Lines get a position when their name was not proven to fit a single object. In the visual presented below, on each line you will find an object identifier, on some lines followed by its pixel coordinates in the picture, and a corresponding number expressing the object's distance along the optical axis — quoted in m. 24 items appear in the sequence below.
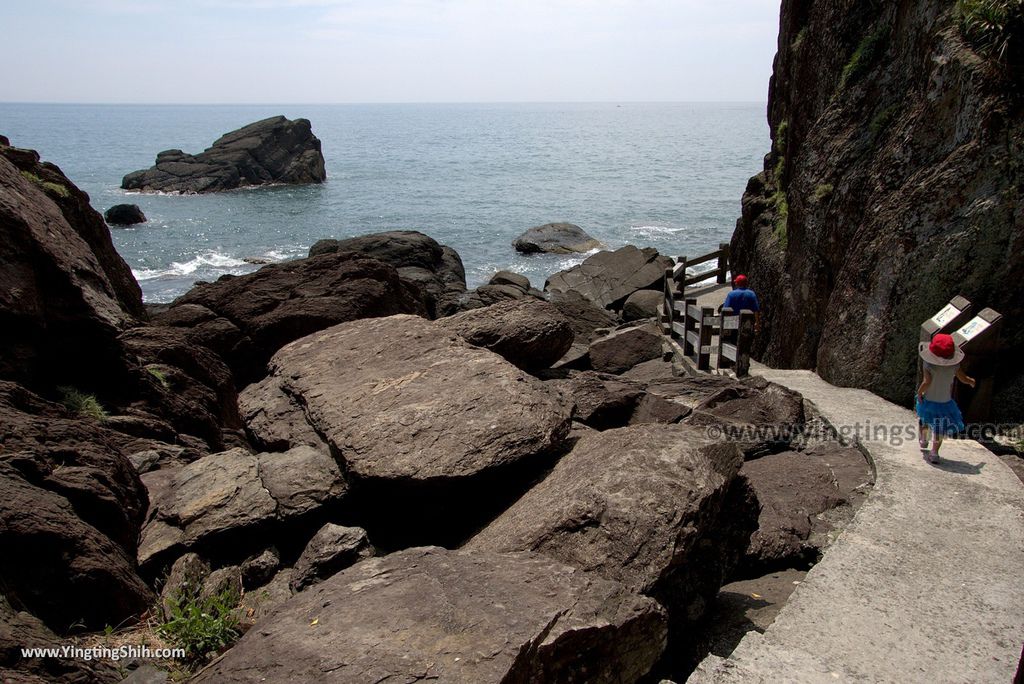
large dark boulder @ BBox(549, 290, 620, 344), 19.39
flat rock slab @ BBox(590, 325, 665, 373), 14.31
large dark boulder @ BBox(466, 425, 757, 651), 5.39
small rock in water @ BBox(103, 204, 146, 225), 54.88
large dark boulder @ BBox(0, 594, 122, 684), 4.38
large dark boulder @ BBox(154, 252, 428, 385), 13.75
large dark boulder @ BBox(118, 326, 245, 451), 9.91
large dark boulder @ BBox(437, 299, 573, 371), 10.39
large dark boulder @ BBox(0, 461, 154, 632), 5.32
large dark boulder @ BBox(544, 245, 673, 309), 28.33
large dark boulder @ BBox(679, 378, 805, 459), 9.27
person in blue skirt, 8.01
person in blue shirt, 13.55
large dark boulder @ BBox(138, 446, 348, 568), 6.74
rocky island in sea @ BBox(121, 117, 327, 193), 75.00
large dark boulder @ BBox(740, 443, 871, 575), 6.96
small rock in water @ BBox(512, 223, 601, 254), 44.28
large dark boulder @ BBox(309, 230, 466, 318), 29.25
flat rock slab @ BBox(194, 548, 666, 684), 4.12
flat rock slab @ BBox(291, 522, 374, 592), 6.35
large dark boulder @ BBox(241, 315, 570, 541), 6.68
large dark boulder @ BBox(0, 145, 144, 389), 8.42
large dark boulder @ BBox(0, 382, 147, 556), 6.14
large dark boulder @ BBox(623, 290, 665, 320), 24.62
